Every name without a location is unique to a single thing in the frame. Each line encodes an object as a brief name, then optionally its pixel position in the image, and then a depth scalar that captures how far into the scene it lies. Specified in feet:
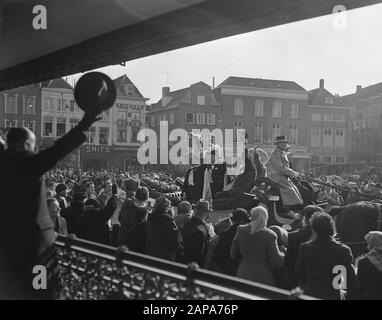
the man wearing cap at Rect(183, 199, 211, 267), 16.05
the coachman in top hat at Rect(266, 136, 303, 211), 23.49
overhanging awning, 12.93
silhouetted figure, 8.49
